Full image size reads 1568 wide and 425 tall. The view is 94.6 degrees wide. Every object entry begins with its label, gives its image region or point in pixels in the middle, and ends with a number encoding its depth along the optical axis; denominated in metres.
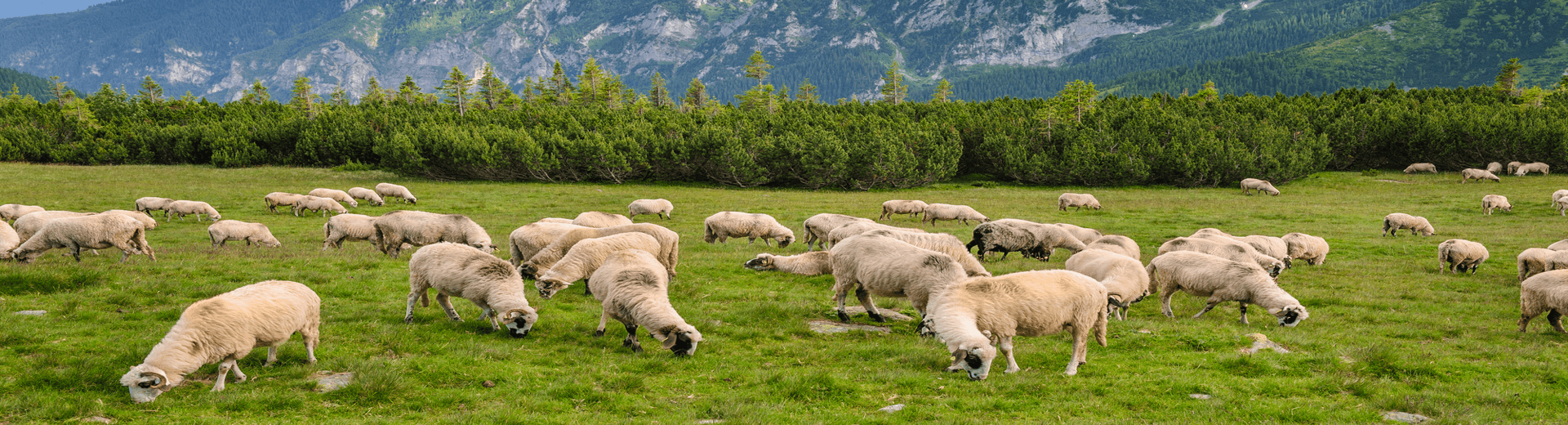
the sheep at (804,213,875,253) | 23.58
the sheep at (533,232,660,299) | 12.41
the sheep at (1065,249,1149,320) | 12.95
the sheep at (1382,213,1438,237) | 30.11
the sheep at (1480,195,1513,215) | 37.78
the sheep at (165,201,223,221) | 30.31
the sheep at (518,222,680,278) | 14.70
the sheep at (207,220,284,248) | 23.22
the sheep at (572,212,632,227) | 21.15
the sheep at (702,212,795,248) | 24.84
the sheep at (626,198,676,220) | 36.94
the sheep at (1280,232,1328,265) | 22.33
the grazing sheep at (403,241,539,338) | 11.12
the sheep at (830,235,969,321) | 11.60
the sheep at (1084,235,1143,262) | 18.12
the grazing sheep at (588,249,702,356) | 10.39
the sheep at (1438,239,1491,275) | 20.50
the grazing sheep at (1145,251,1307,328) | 12.75
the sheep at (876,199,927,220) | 37.03
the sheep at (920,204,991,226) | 35.09
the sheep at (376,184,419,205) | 41.91
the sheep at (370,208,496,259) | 20.73
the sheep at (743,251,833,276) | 16.38
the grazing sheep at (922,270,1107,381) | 9.00
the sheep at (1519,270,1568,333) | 12.54
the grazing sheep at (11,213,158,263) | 16.64
